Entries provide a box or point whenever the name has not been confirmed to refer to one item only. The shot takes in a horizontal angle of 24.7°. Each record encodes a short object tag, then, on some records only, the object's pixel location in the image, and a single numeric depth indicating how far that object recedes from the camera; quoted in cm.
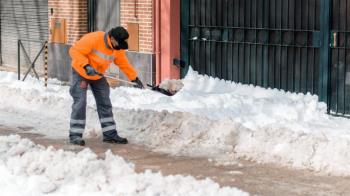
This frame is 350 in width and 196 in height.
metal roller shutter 2070
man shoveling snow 1077
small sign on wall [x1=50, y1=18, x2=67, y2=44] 1948
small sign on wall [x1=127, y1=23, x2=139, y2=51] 1678
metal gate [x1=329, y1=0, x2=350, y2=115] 1250
